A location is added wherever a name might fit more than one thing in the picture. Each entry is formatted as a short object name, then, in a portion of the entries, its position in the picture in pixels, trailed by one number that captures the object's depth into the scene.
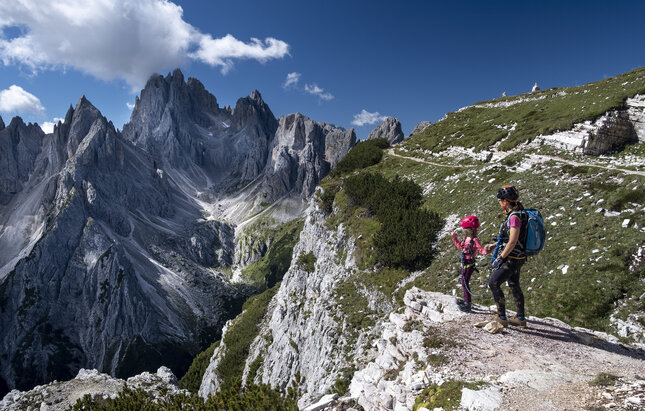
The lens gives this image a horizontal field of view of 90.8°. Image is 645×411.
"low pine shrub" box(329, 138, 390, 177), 64.19
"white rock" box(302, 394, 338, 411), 10.52
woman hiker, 9.81
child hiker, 12.46
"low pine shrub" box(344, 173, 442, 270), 27.03
